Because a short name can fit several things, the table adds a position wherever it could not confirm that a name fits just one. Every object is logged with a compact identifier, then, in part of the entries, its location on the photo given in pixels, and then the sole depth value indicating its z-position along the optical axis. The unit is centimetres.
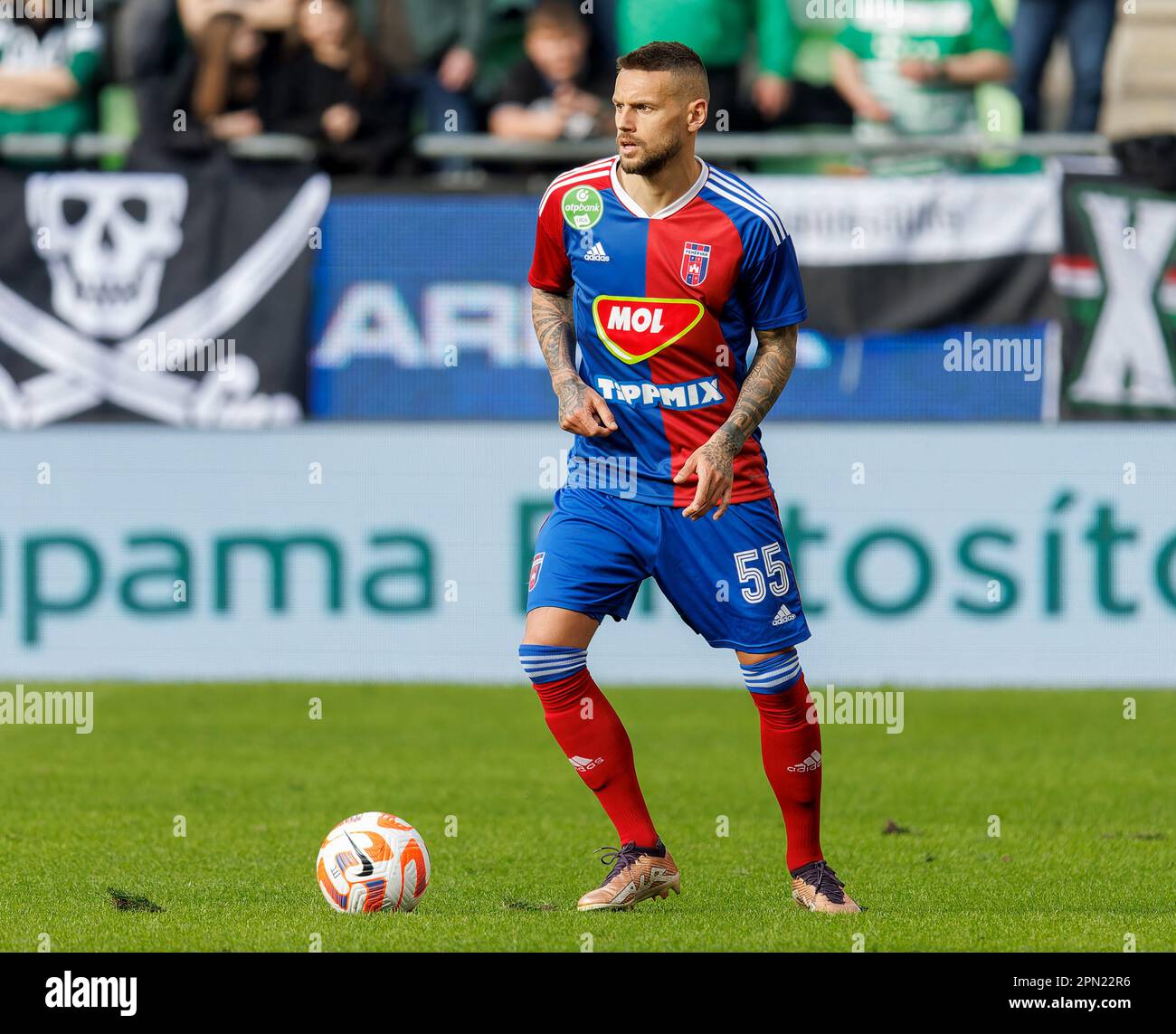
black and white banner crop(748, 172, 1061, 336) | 1230
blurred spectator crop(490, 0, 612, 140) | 1280
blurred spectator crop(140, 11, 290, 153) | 1293
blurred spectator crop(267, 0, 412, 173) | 1280
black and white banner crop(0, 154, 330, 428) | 1223
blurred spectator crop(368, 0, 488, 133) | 1340
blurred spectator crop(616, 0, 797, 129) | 1286
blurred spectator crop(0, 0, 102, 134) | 1305
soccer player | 634
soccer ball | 627
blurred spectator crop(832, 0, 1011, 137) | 1305
